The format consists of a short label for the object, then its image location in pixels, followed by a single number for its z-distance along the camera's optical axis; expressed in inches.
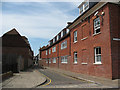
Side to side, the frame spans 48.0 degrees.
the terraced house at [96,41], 491.2
